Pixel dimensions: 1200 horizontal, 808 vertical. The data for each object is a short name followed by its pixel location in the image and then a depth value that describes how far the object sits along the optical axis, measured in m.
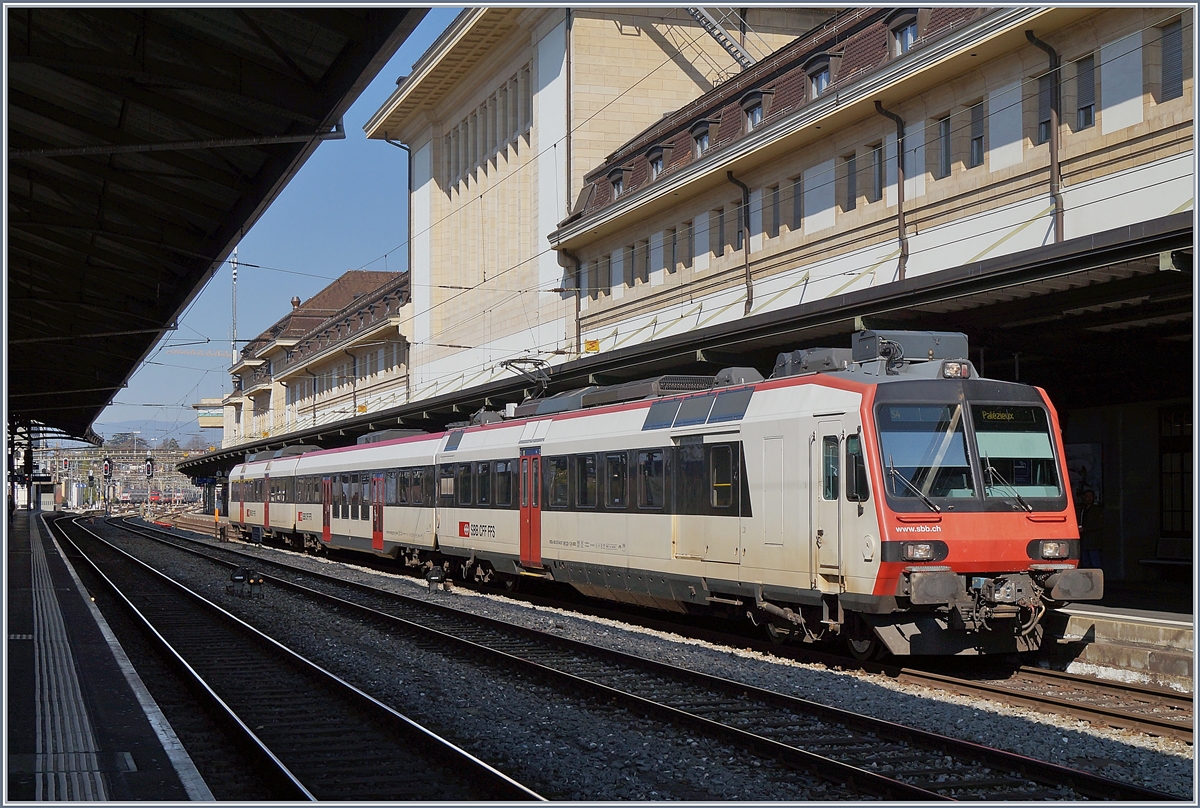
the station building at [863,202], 16.23
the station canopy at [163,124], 8.99
